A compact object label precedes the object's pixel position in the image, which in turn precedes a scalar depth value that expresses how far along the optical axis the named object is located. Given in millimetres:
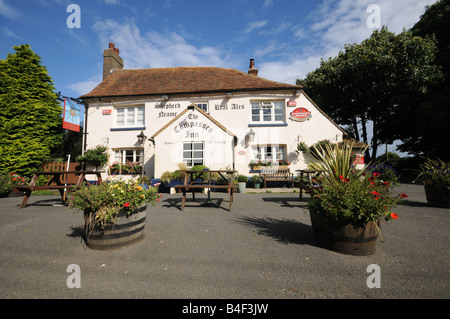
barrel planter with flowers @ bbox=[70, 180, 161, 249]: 3049
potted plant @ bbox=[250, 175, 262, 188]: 11180
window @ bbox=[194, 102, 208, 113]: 13141
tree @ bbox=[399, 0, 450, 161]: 12609
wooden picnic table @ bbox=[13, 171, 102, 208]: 5855
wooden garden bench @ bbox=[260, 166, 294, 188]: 11241
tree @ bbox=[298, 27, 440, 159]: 13250
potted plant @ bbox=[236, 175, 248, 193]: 10938
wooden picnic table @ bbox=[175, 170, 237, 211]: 5591
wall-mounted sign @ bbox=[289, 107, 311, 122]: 12578
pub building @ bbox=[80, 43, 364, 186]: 12547
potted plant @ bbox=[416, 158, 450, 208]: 5926
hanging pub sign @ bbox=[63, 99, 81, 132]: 10580
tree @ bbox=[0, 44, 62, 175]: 10595
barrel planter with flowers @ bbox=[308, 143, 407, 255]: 2766
